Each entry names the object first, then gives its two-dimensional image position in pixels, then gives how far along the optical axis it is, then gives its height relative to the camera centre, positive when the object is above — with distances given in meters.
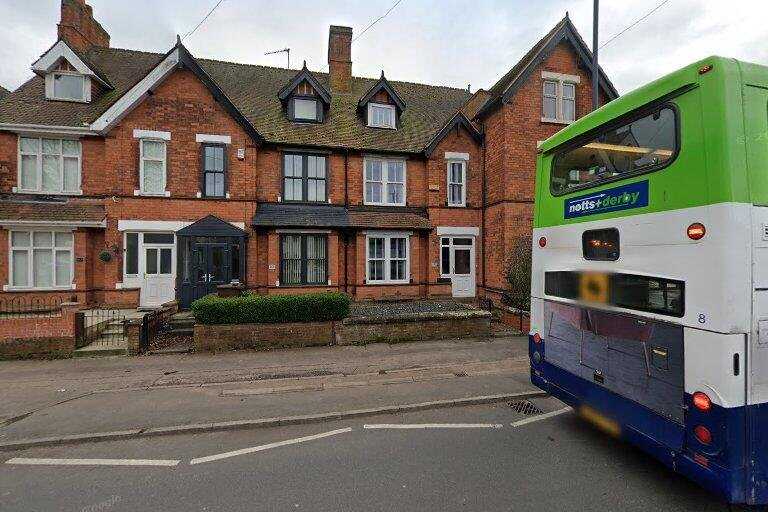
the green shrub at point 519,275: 11.84 -0.55
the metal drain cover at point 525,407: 5.48 -2.39
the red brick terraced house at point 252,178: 12.50 +3.27
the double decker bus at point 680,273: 2.79 -0.12
